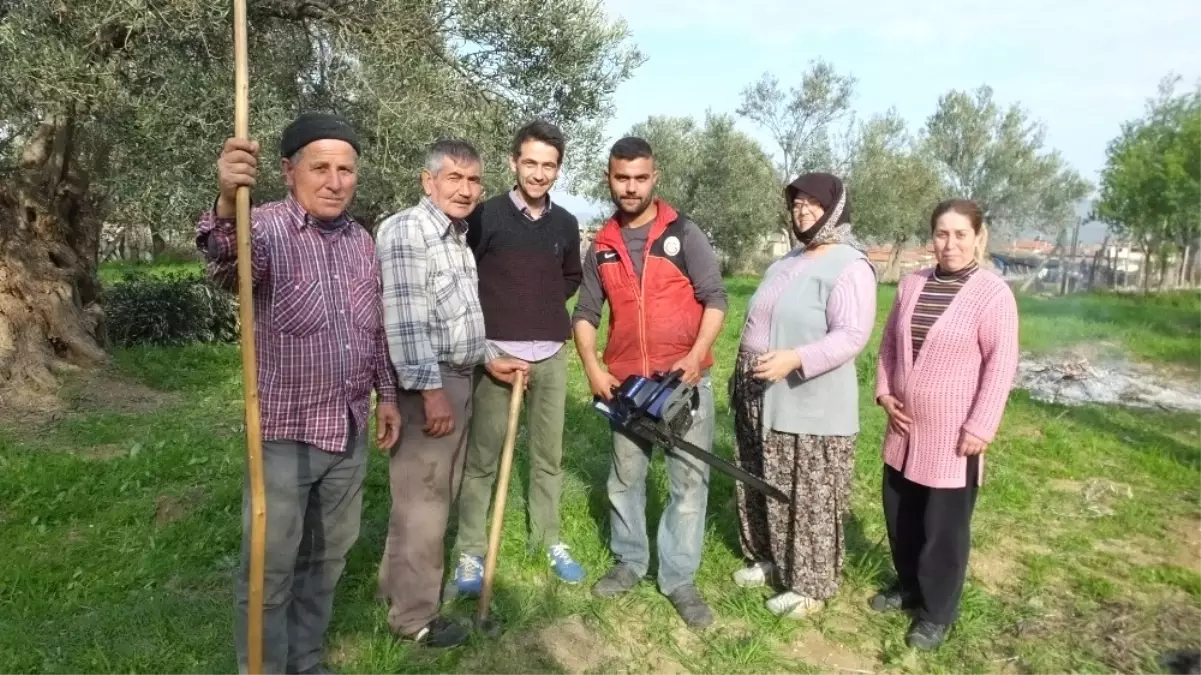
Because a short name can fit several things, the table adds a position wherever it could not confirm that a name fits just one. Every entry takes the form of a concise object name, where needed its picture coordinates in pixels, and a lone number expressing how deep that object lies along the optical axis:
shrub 11.01
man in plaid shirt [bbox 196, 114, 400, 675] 2.63
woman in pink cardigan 3.35
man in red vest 3.58
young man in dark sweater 3.67
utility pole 29.94
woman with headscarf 3.44
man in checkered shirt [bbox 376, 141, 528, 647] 3.07
